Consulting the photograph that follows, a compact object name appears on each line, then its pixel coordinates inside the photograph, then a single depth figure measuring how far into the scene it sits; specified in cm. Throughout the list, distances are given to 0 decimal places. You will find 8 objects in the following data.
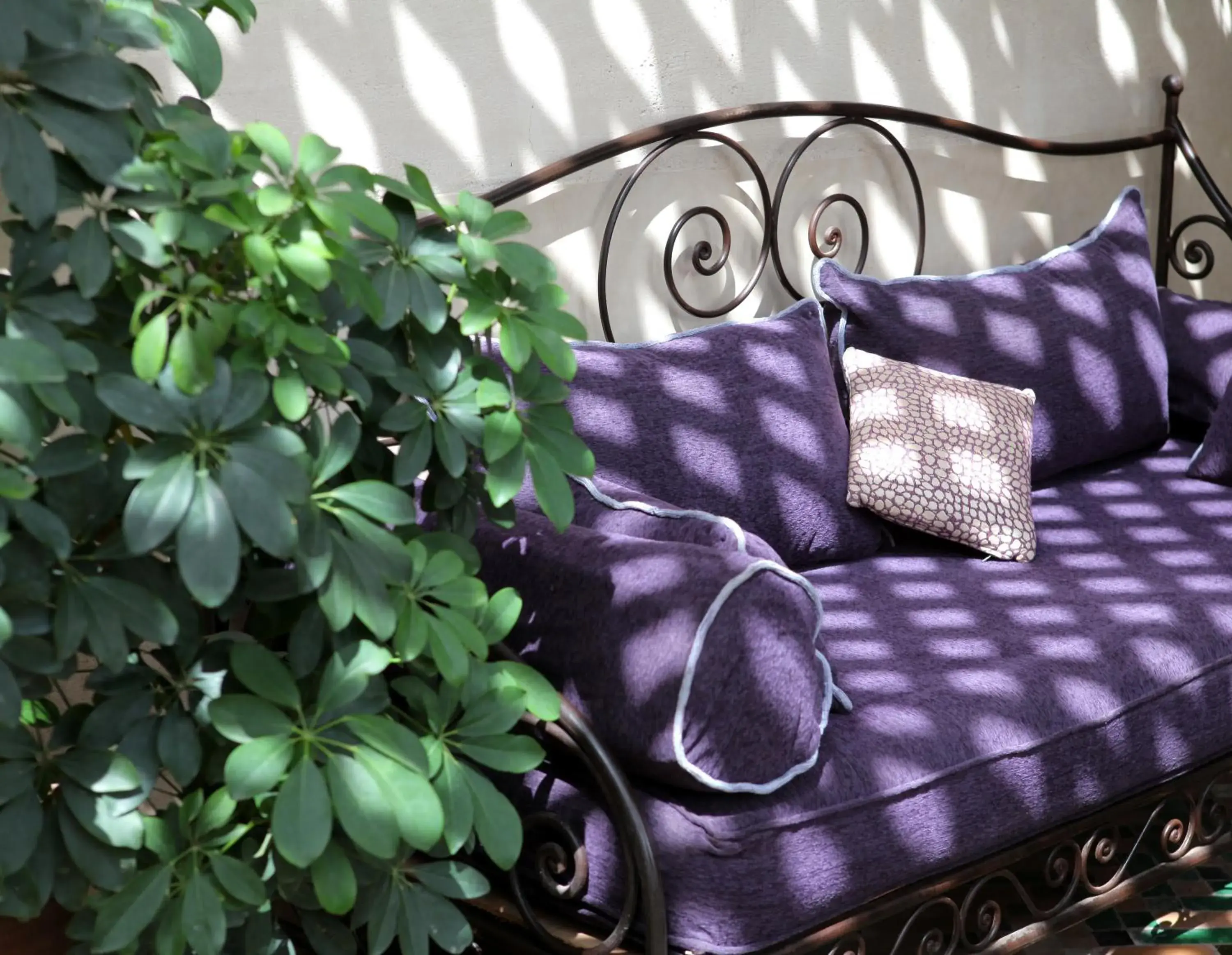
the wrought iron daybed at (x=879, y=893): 166
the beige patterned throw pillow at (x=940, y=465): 243
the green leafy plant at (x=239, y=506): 120
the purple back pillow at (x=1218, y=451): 275
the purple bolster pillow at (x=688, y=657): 160
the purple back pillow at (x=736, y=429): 225
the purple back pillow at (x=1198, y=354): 298
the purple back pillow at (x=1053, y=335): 270
